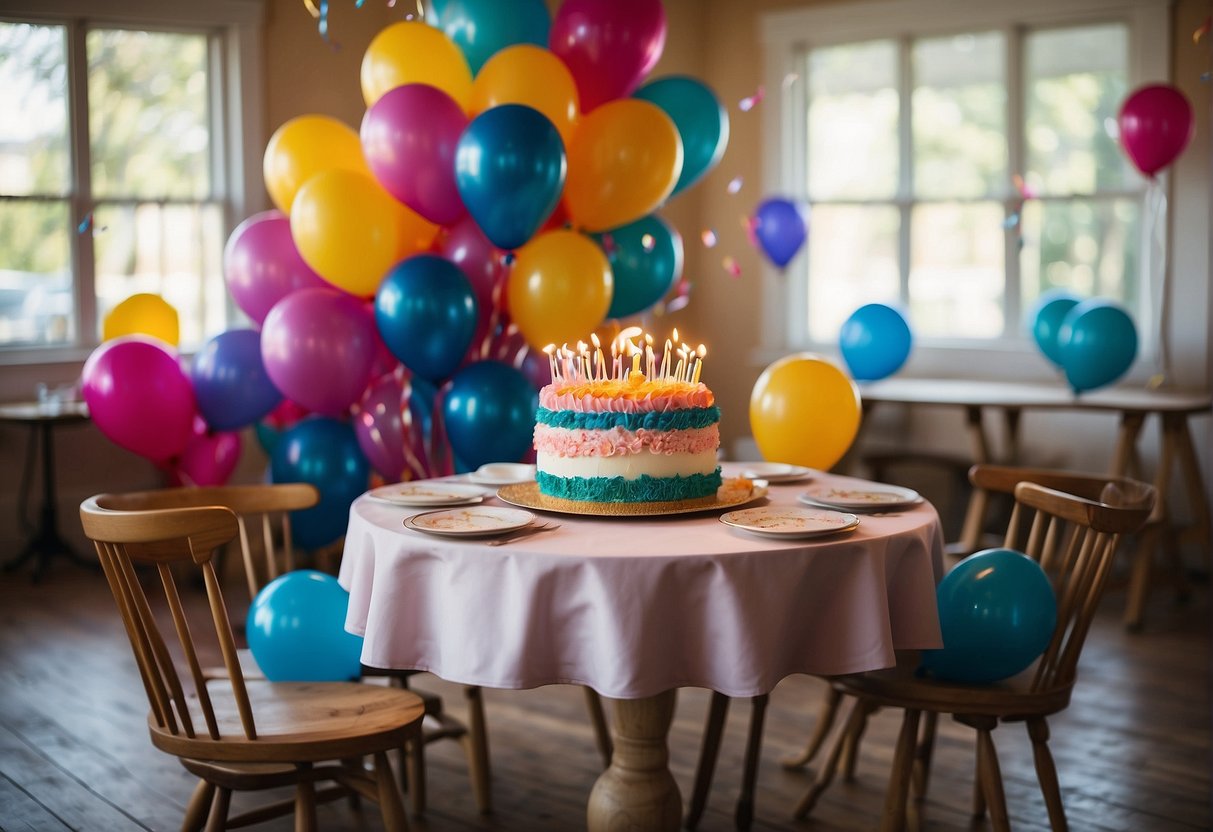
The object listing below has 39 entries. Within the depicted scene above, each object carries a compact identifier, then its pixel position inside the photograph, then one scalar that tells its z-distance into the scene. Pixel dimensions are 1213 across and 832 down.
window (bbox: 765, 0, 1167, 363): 5.69
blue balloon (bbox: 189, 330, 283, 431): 4.10
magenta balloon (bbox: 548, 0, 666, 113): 3.93
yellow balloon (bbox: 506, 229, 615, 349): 3.71
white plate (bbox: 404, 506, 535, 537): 2.20
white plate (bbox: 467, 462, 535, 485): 2.81
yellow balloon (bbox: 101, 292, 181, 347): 4.68
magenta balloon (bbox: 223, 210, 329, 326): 4.04
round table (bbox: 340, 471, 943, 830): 2.06
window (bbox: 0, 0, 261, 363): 5.59
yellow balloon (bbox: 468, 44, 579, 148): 3.72
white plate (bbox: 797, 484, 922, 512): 2.48
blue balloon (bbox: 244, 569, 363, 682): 2.57
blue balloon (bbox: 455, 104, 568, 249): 3.45
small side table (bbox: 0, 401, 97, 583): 5.12
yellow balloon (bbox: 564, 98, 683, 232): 3.71
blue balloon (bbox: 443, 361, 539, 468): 3.70
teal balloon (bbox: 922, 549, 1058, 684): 2.41
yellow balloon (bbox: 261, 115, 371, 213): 4.06
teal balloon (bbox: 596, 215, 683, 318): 4.10
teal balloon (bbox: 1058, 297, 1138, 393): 4.70
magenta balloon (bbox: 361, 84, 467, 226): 3.62
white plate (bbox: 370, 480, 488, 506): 2.55
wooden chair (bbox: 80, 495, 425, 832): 2.14
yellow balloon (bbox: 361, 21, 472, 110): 3.87
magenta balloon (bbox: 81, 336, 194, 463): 3.95
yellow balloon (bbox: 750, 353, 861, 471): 3.19
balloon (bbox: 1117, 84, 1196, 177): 4.96
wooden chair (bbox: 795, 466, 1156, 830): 2.40
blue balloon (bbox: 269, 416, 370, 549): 3.93
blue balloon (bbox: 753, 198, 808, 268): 5.84
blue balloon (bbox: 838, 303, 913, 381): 5.16
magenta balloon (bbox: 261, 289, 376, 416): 3.76
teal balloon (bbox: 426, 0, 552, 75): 4.04
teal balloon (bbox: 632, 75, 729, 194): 4.13
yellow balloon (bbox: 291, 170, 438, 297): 3.72
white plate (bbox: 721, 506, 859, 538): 2.17
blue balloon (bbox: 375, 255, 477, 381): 3.64
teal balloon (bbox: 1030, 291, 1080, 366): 5.05
